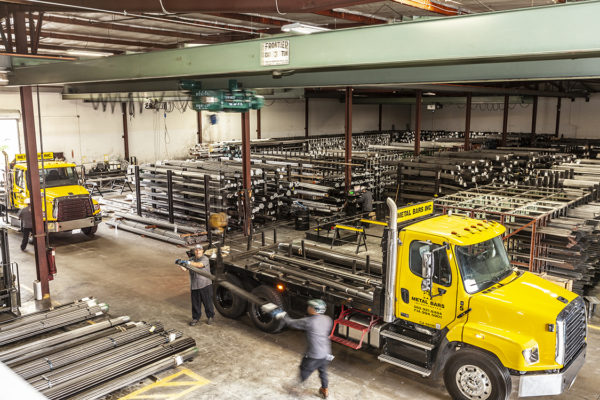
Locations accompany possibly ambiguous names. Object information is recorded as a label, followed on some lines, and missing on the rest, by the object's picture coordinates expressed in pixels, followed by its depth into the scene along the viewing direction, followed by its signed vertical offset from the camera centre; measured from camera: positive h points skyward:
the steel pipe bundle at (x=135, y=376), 7.71 -4.07
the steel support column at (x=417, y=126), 25.46 -0.18
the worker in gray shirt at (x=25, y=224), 16.11 -3.19
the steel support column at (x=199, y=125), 32.06 -0.15
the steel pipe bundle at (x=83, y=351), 8.18 -3.91
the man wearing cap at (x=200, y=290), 10.37 -3.43
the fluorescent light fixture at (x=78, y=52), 13.57 +1.96
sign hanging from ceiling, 7.21 +1.00
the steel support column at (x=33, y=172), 11.26 -1.14
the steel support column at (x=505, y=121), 30.06 +0.07
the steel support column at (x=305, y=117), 39.72 +0.39
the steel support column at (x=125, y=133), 28.80 -0.58
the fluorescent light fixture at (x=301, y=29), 6.73 +1.24
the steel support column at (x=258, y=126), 34.84 -0.24
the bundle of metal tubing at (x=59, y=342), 8.54 -3.89
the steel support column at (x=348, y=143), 20.12 -0.84
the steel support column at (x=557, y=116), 38.56 +0.47
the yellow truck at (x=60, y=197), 17.27 -2.60
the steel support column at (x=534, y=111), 34.52 +0.73
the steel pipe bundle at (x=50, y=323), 9.57 -3.92
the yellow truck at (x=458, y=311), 6.99 -2.86
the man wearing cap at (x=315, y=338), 7.51 -3.17
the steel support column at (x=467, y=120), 27.62 +0.12
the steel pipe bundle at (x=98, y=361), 7.86 -3.94
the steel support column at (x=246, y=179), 17.08 -1.89
